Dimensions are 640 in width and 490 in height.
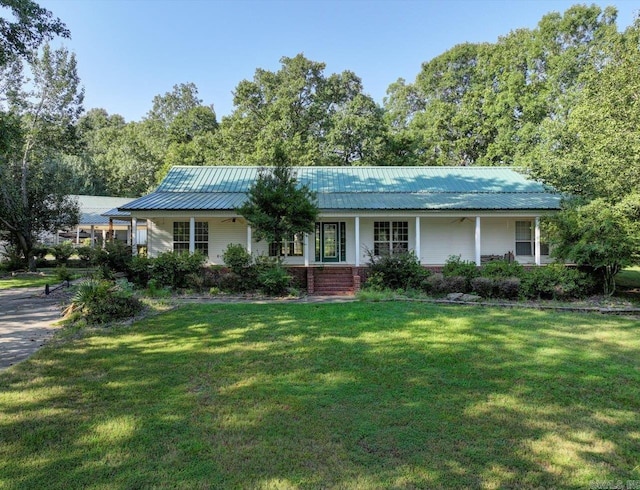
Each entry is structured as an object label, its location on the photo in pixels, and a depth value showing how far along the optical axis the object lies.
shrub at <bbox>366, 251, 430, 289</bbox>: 12.10
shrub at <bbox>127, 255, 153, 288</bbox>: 12.63
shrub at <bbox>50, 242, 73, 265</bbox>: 23.95
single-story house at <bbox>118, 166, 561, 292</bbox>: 14.91
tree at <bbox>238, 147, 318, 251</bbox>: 12.09
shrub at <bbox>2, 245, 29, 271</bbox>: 20.30
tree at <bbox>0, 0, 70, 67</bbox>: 8.37
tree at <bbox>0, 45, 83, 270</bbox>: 19.91
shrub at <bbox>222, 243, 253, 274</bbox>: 12.27
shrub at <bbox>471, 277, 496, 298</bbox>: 11.17
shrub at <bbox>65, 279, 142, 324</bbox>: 7.82
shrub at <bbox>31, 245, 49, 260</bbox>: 23.42
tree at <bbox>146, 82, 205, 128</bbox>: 52.38
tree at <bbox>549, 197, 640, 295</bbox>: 10.30
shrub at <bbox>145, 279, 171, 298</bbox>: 11.14
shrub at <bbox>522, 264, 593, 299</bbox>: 11.06
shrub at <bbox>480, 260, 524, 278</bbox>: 11.68
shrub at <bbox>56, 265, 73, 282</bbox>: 15.22
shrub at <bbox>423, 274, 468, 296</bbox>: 11.52
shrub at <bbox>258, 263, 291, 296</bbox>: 11.63
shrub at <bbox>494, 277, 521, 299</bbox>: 11.02
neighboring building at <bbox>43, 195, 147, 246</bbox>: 31.22
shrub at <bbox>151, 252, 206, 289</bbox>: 12.34
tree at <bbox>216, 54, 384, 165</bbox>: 27.17
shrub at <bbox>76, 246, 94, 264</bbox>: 23.14
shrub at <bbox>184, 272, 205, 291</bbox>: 12.25
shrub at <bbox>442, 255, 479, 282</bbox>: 11.85
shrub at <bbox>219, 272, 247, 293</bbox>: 12.22
